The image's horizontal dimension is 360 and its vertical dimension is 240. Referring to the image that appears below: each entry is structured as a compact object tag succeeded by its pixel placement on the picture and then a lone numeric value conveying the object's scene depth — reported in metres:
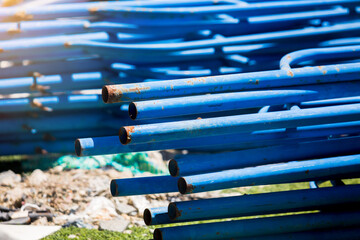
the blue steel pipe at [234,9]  7.93
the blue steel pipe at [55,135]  8.55
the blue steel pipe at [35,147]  8.54
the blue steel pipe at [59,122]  8.42
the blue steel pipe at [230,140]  4.44
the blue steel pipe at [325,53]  6.01
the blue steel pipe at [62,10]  8.11
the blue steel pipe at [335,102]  5.62
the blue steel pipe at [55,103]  8.17
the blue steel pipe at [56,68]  8.23
